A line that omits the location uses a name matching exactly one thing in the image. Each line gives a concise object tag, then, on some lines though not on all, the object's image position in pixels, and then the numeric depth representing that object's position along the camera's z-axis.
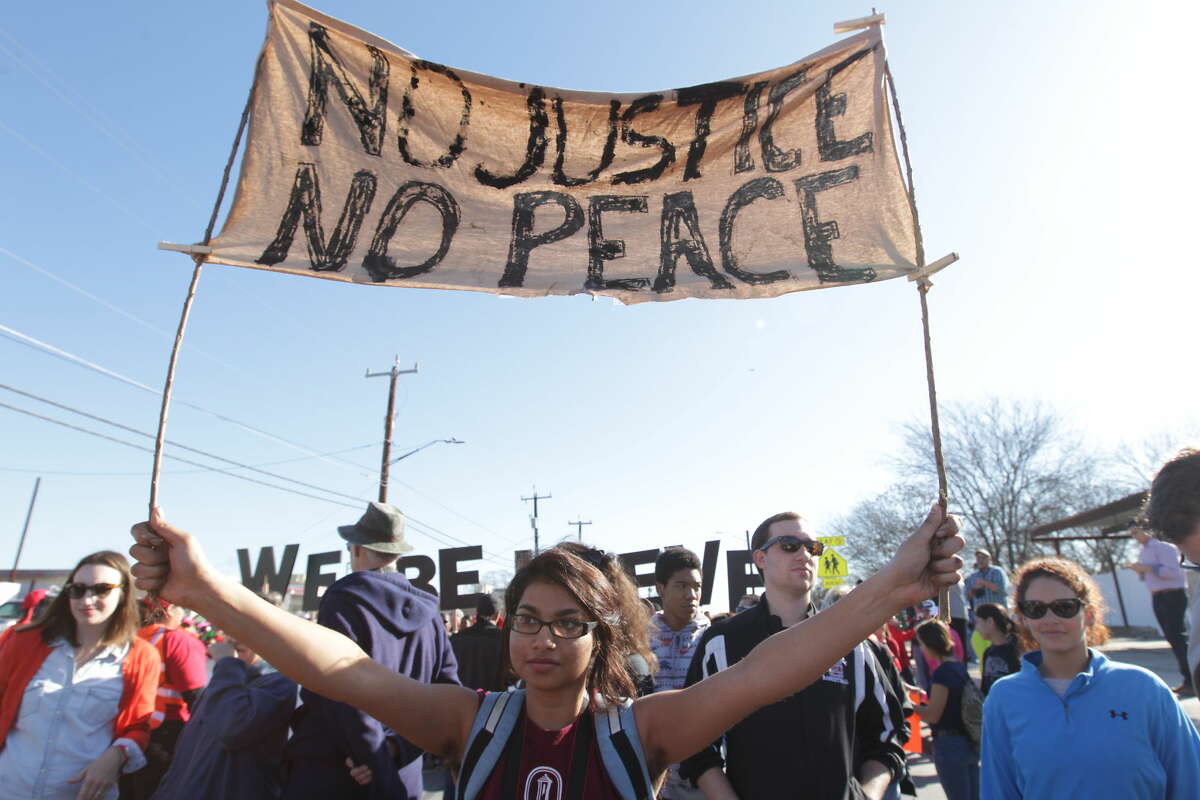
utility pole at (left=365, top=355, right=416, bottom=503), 24.70
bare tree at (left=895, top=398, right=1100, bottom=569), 36.81
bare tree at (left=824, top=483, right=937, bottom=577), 40.25
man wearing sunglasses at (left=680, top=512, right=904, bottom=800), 2.76
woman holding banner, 1.93
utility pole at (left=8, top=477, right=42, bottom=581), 56.37
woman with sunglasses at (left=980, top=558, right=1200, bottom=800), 2.63
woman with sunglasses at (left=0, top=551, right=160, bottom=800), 3.66
